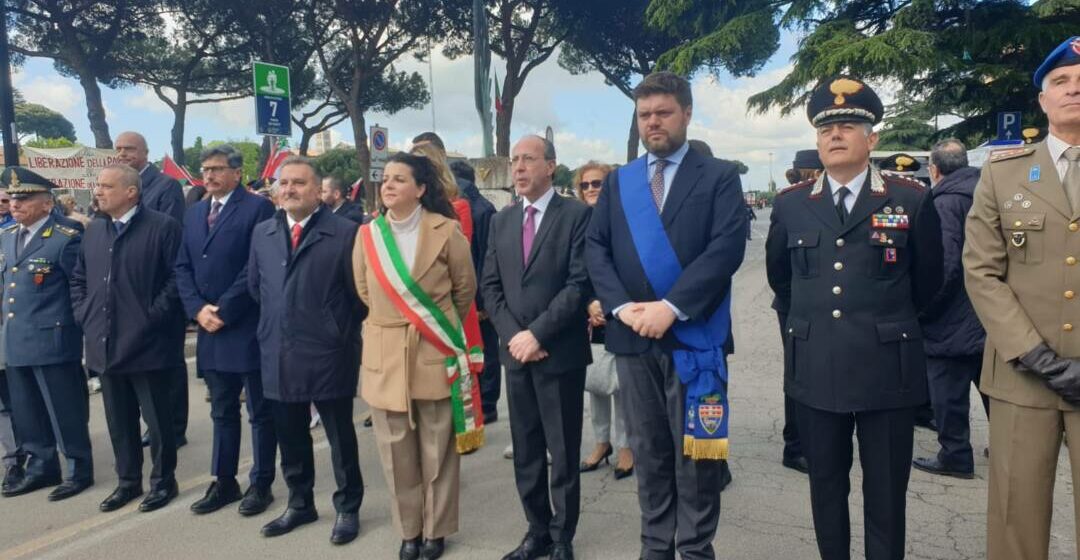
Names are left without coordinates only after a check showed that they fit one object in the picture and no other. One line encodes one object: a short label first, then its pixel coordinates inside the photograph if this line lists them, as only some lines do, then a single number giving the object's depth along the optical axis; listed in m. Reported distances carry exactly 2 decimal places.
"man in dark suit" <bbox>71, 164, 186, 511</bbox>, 4.33
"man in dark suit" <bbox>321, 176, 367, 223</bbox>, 6.99
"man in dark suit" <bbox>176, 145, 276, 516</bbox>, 4.25
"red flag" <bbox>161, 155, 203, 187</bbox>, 10.34
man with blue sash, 3.03
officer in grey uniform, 4.71
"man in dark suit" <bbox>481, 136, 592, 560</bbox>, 3.52
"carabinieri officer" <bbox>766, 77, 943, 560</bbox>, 2.80
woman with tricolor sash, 3.60
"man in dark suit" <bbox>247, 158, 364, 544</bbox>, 3.86
